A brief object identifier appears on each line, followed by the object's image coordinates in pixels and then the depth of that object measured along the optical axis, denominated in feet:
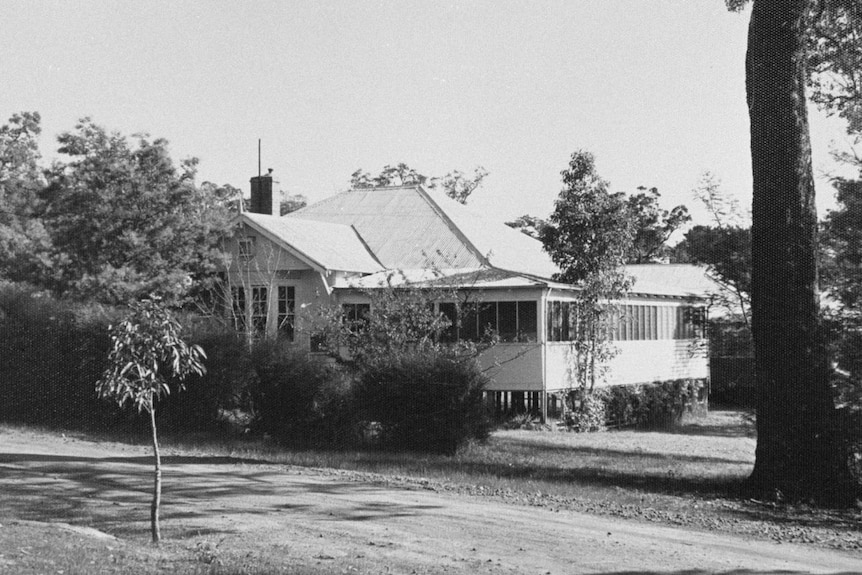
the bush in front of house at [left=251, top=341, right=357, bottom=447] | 68.59
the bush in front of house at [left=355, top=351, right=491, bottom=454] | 64.80
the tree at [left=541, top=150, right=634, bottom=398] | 91.30
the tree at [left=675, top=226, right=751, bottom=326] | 89.56
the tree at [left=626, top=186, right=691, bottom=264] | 241.14
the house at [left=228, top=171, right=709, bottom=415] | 89.45
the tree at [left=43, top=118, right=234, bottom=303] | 96.94
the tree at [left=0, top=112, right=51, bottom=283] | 103.91
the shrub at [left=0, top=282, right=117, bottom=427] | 76.07
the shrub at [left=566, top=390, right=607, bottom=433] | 90.48
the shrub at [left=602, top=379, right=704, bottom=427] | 98.84
